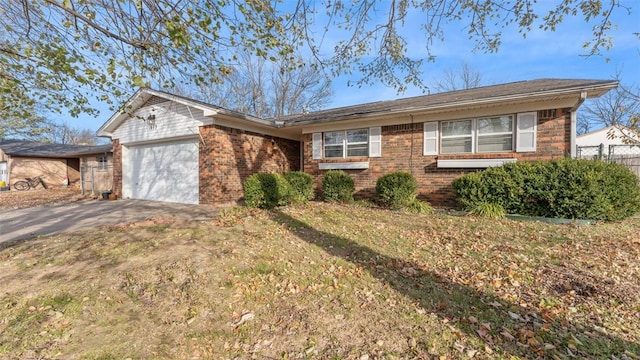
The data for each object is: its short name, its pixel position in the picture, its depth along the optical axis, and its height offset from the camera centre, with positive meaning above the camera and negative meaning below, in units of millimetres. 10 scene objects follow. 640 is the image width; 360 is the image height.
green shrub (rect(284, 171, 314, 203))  9008 -348
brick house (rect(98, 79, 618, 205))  7418 +1191
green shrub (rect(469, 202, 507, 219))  6898 -884
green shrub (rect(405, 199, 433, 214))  7939 -954
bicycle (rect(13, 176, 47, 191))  17641 -805
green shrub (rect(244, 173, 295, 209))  7910 -489
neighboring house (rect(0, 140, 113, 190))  18094 +759
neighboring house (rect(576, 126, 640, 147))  19123 +2709
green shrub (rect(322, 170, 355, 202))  9281 -415
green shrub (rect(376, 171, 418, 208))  8211 -429
